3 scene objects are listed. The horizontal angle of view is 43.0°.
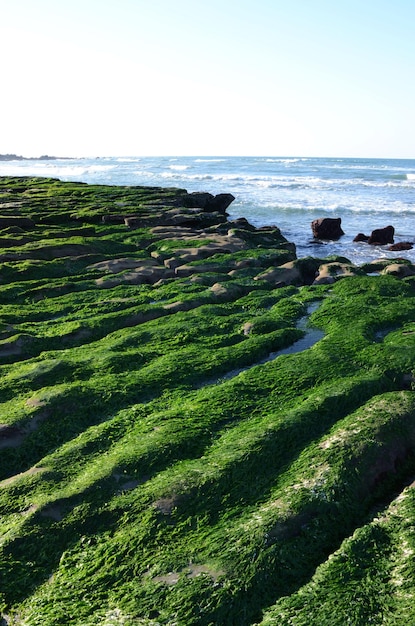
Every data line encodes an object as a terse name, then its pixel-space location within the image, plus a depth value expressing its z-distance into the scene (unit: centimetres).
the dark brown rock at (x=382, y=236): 2911
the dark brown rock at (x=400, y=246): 2752
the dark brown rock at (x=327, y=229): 3095
